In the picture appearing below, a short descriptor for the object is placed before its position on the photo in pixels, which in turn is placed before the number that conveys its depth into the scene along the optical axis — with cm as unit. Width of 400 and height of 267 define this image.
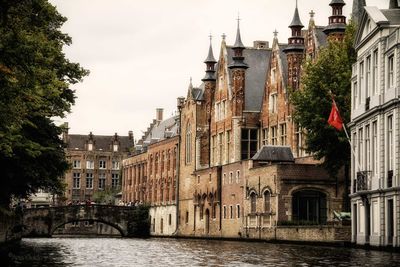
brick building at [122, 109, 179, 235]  9812
